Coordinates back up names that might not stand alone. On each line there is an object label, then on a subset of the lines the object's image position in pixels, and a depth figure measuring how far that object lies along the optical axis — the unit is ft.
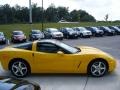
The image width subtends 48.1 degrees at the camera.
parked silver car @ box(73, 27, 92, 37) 60.53
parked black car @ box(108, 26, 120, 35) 68.22
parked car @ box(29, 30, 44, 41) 56.03
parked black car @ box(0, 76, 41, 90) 7.44
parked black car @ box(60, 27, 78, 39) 58.62
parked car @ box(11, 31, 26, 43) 53.80
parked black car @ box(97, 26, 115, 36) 65.53
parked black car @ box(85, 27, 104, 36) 63.43
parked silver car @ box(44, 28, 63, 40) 56.27
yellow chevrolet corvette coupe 14.45
